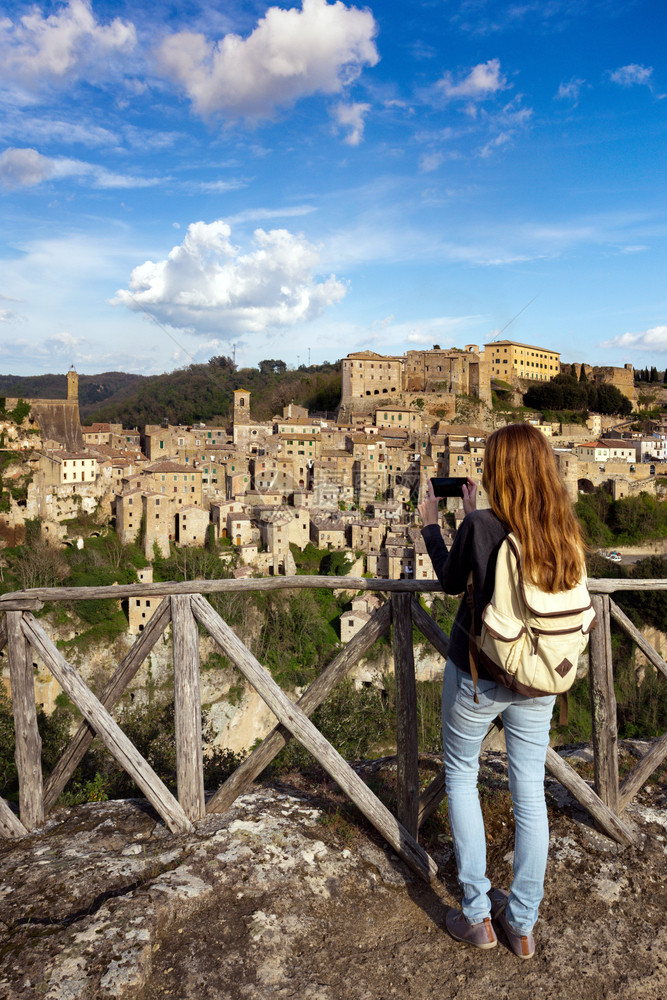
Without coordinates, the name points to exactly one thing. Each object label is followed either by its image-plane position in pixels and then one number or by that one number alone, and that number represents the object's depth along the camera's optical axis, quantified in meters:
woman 2.25
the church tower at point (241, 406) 56.91
